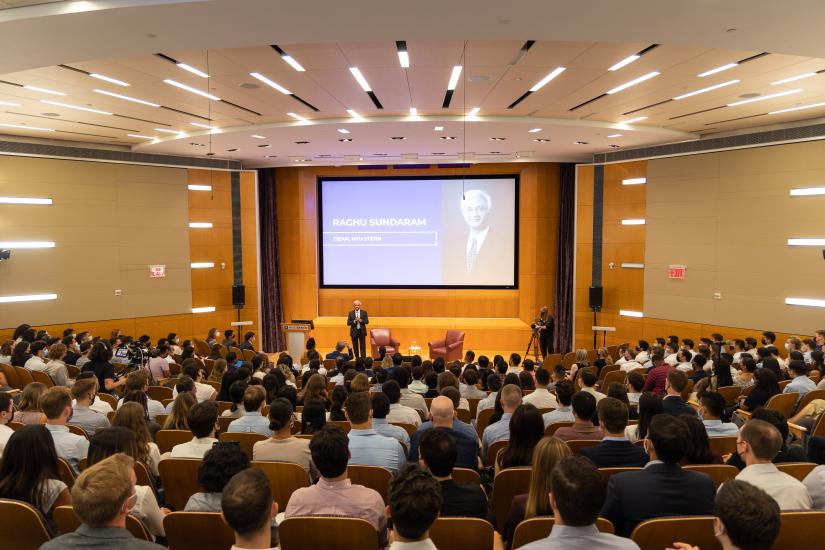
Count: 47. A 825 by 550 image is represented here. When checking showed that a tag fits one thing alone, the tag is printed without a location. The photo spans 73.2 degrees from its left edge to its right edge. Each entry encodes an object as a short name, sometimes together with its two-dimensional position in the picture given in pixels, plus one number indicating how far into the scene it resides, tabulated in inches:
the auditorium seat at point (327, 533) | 102.6
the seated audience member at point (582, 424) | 167.9
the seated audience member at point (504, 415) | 184.1
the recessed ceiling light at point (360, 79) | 294.4
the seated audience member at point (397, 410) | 211.3
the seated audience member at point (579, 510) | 82.3
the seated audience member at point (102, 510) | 82.1
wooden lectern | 564.4
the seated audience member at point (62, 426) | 152.4
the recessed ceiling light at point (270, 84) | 300.7
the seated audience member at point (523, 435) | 144.6
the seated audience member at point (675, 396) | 199.8
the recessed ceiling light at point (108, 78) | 294.9
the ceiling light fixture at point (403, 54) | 254.4
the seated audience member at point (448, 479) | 112.4
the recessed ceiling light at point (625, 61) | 272.2
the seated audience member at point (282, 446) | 153.3
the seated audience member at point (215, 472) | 109.7
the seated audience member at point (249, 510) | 84.5
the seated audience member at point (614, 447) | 144.1
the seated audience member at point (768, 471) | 118.6
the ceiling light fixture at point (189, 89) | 308.7
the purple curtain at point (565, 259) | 601.3
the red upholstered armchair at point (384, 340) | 555.8
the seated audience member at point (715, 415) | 178.9
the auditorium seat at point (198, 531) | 105.6
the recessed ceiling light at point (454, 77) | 294.2
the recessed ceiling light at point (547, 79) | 294.7
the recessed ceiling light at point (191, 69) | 278.7
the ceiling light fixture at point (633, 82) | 303.1
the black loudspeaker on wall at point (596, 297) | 561.9
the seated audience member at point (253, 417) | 186.4
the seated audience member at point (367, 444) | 152.3
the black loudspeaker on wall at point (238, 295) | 595.5
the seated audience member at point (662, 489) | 112.3
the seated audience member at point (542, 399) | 234.5
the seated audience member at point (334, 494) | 113.1
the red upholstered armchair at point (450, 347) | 544.4
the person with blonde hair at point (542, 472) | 107.0
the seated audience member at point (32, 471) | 114.7
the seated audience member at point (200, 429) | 149.7
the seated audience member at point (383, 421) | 178.7
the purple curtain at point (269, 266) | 635.5
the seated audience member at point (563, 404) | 203.2
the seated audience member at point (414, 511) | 82.7
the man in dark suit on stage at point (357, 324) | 543.5
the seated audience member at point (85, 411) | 187.2
